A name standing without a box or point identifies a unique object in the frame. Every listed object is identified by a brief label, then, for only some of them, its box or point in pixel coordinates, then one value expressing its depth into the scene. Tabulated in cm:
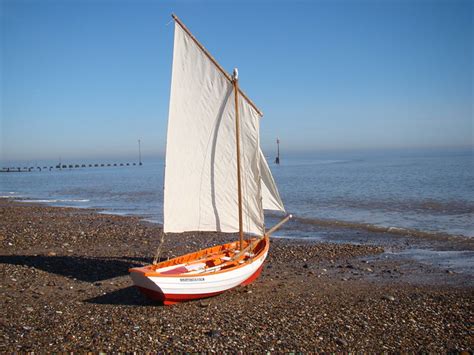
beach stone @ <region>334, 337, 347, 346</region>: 908
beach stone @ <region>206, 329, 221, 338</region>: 928
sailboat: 1345
